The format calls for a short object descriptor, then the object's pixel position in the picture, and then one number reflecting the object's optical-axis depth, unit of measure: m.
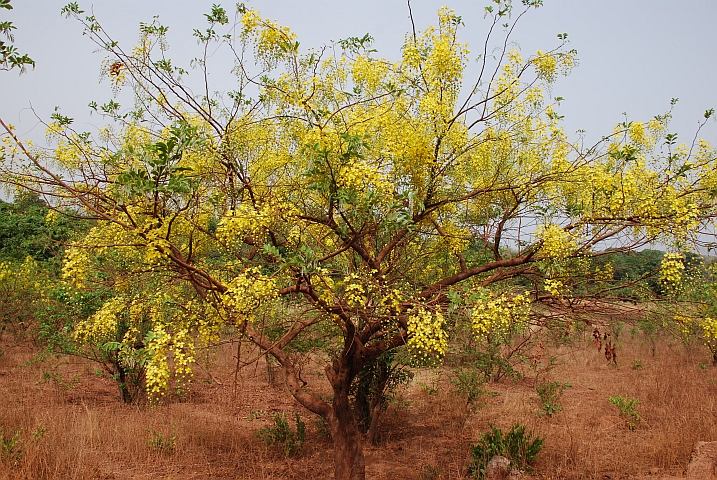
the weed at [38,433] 5.88
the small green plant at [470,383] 8.08
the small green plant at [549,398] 8.78
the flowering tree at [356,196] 4.18
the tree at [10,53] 3.38
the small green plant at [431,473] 6.21
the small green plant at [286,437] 7.12
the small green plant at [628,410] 8.38
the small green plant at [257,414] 8.91
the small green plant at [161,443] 6.73
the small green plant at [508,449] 6.35
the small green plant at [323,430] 7.99
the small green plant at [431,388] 9.95
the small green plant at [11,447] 5.38
